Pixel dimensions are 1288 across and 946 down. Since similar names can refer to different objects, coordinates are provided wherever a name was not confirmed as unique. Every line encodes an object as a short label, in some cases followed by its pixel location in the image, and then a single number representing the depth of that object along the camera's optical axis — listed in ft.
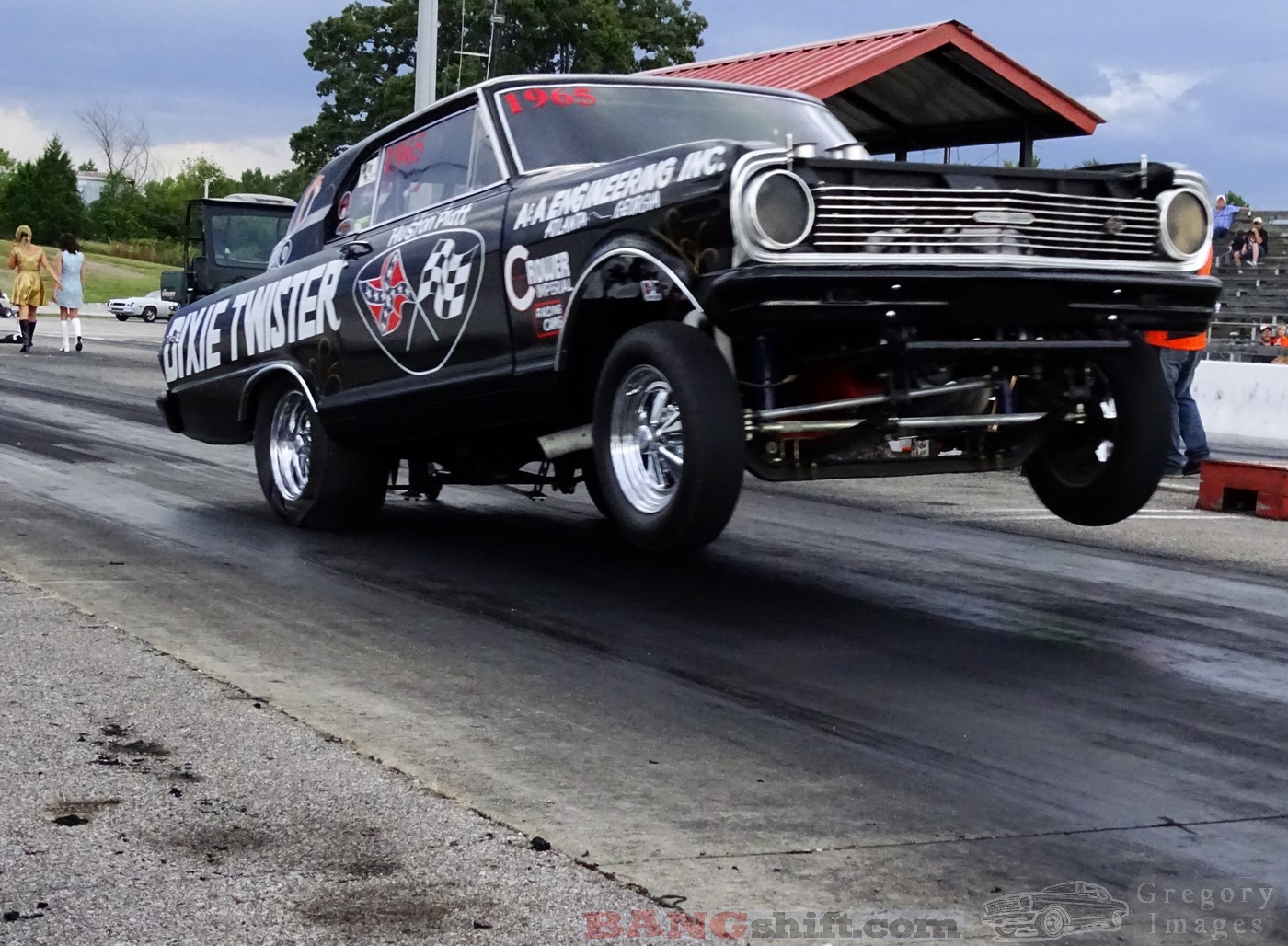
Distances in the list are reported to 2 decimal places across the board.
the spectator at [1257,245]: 88.94
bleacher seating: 83.51
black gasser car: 16.93
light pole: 64.03
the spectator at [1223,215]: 73.53
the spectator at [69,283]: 79.41
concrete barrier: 58.95
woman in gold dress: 76.13
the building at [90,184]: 520.42
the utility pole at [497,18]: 199.31
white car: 175.42
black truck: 75.72
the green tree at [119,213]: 335.26
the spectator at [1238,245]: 90.14
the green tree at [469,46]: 233.14
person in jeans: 37.37
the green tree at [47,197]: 292.81
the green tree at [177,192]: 351.87
